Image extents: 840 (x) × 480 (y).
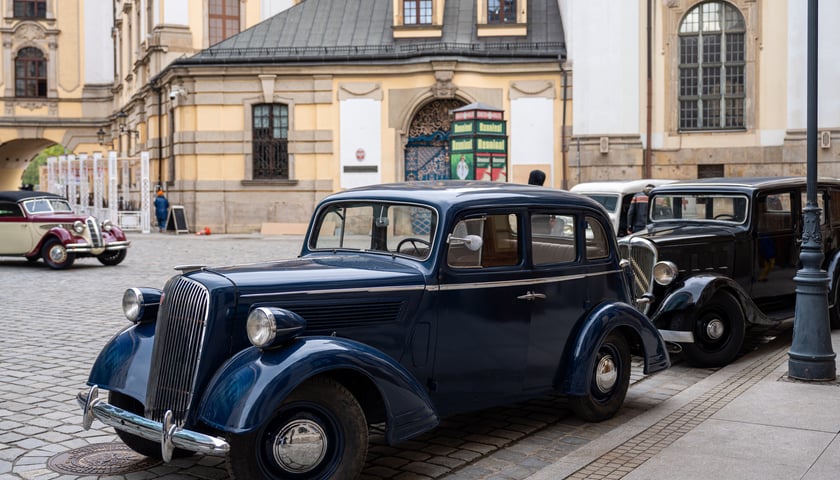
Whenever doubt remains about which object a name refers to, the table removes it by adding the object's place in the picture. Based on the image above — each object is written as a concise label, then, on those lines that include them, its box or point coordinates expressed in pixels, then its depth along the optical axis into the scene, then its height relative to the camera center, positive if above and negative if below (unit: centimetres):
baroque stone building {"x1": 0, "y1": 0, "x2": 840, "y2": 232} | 2762 +351
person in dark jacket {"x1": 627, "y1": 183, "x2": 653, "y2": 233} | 1352 -23
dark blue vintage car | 477 -75
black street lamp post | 785 -83
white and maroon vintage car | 1888 -59
